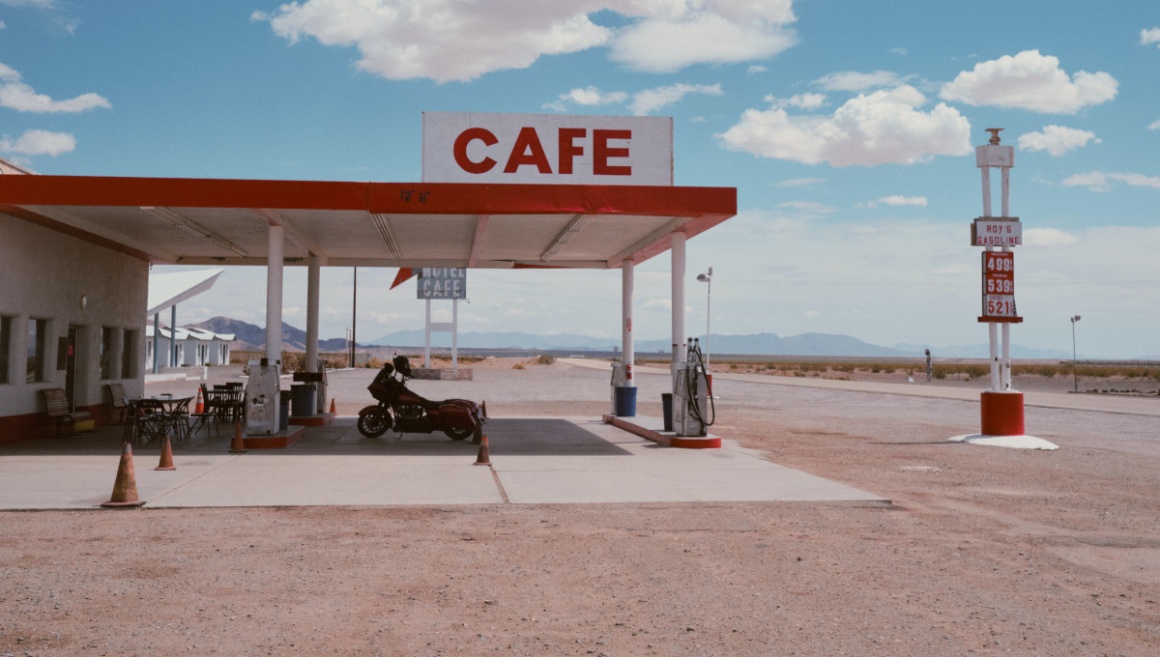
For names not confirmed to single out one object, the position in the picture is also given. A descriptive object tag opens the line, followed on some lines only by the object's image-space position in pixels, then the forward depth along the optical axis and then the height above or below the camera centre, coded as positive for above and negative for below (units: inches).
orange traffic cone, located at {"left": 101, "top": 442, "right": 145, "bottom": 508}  390.3 -55.5
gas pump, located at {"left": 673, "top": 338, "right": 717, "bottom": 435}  633.6 -24.3
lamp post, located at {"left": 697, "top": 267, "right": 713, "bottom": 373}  1517.0 +130.6
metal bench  685.3 -36.8
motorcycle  664.4 -35.5
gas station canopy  563.8 +106.1
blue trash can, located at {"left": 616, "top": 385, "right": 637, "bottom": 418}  864.9 -36.1
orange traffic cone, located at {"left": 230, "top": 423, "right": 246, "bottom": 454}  604.7 -56.2
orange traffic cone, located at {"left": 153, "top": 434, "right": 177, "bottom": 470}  507.8 -56.3
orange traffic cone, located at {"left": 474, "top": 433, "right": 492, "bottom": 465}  540.1 -56.9
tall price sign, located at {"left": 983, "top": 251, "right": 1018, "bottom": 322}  723.4 +66.2
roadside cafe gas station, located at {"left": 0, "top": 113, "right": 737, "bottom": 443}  578.8 +105.1
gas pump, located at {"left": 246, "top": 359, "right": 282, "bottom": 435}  620.7 -25.6
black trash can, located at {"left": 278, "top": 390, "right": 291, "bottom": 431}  688.4 -40.9
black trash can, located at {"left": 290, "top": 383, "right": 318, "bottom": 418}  820.6 -34.4
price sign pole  714.8 +67.8
